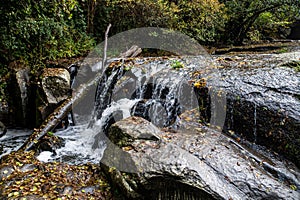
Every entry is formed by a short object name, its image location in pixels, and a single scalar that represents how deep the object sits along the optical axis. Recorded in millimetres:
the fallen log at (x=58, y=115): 4502
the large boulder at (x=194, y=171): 2707
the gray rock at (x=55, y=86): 5875
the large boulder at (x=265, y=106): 3357
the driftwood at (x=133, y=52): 7824
